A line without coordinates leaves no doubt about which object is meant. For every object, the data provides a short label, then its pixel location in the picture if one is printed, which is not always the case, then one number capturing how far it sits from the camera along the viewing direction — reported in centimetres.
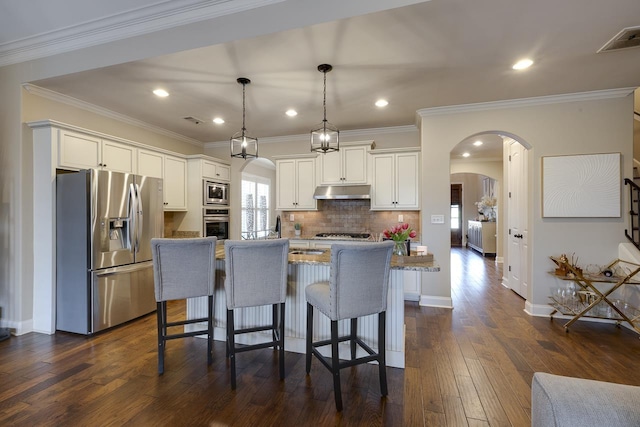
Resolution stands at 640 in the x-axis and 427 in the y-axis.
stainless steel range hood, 475
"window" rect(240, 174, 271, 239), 797
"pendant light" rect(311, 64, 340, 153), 281
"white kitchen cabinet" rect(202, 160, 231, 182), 515
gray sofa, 89
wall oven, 513
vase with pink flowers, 255
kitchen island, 246
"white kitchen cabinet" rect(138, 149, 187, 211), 431
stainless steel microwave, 515
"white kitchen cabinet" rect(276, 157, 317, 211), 518
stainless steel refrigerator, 314
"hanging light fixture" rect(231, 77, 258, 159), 303
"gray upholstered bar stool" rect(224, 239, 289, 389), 221
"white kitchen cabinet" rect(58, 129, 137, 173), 326
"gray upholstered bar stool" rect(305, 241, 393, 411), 198
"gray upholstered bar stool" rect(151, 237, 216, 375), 238
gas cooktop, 488
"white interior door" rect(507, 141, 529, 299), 430
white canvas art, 344
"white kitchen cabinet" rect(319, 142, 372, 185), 486
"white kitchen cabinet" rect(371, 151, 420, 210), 462
